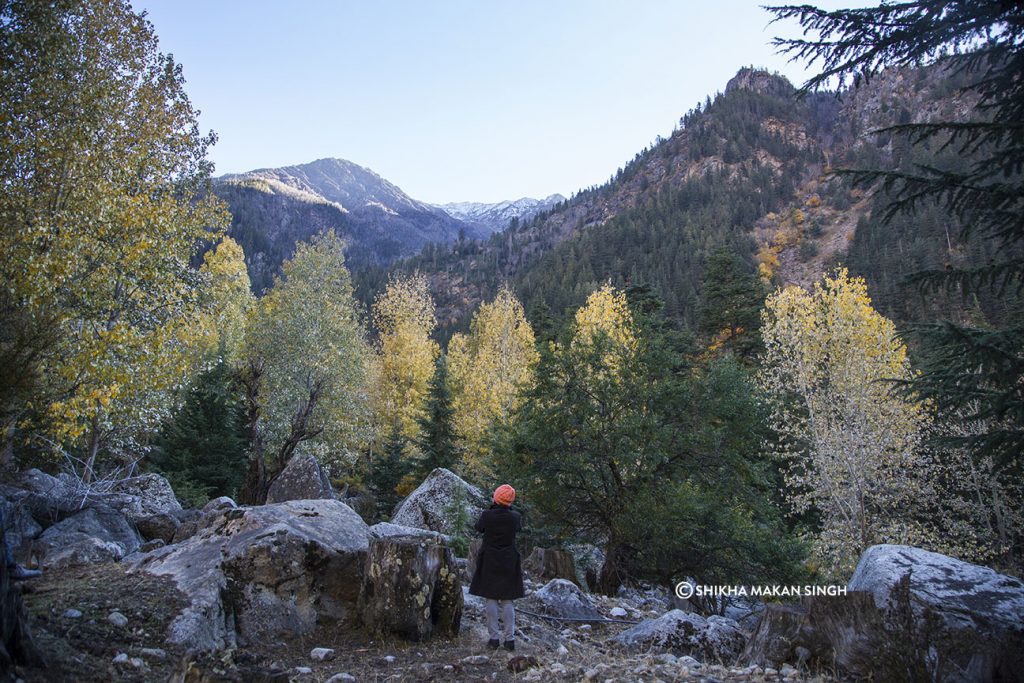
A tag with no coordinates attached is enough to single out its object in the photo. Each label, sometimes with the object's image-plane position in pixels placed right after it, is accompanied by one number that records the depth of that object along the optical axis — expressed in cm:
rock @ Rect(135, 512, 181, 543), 1066
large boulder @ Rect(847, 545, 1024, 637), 533
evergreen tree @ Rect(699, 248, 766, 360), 3147
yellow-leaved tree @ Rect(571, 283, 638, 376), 1299
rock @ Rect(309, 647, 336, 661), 511
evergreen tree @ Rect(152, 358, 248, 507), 2120
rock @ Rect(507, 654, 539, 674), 498
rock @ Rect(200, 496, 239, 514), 900
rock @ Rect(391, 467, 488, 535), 1463
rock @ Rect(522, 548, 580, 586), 1173
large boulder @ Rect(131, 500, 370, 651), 535
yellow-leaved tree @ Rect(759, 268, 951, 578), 1631
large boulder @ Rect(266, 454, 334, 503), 1586
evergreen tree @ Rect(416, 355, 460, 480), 2303
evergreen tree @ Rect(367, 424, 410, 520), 2166
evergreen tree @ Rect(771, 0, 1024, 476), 613
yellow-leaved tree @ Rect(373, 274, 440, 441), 2985
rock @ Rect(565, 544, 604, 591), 1279
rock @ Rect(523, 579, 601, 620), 859
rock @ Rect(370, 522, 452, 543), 806
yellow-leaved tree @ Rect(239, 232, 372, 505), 2061
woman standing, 603
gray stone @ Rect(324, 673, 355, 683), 438
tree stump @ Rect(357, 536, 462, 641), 575
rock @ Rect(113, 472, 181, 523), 1134
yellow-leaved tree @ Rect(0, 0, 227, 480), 714
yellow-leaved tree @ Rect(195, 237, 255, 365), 2905
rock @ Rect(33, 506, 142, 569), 693
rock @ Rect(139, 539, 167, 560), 869
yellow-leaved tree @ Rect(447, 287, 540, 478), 2241
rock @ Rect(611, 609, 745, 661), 672
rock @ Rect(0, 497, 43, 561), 727
